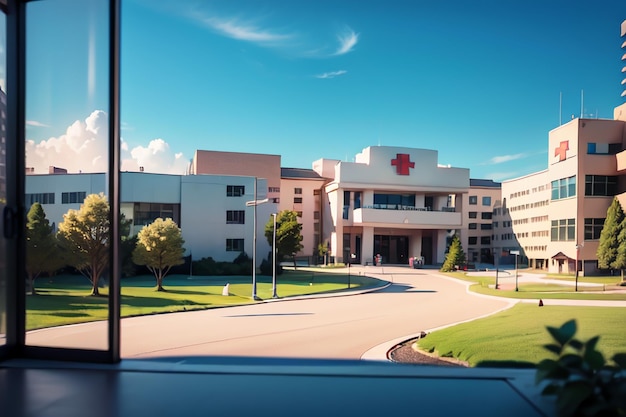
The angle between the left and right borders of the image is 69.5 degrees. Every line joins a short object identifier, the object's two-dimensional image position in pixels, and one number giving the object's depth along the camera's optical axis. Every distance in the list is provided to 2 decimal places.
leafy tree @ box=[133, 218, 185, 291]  19.03
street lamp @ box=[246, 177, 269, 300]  16.95
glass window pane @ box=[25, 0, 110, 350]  3.01
